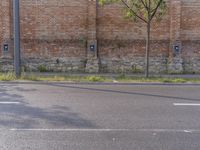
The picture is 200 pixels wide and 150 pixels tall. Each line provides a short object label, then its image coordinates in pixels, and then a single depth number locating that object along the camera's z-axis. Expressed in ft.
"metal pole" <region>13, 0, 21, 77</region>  50.70
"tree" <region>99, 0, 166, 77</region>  52.01
